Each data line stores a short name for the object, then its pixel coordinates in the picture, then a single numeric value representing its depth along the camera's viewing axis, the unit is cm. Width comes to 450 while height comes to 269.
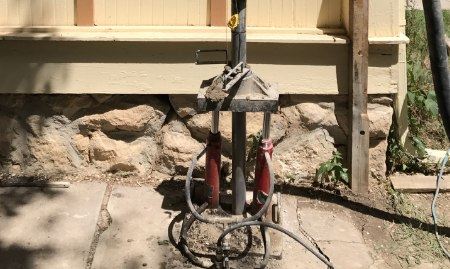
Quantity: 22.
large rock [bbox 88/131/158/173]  483
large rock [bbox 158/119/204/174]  482
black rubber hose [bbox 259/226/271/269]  375
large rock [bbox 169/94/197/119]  471
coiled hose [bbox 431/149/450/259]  414
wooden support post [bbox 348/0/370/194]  448
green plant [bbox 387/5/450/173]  504
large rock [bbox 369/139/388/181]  488
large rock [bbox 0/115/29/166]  479
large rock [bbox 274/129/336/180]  482
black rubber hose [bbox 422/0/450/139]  400
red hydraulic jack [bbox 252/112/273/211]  403
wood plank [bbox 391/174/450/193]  483
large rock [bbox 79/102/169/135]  475
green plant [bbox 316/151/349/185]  477
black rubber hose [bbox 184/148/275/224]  391
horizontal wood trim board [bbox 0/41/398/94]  460
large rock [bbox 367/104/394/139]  477
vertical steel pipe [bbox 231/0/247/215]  373
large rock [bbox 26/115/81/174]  478
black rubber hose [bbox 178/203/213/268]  381
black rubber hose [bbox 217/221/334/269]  376
